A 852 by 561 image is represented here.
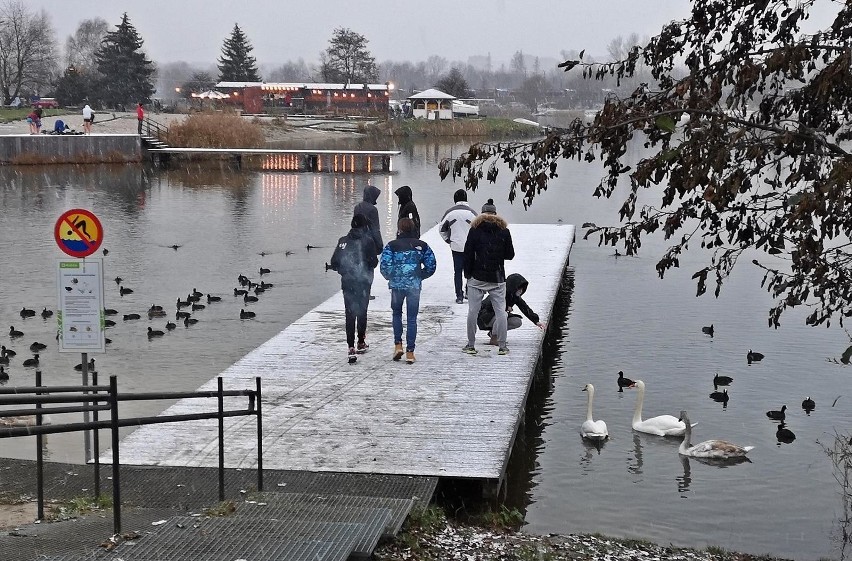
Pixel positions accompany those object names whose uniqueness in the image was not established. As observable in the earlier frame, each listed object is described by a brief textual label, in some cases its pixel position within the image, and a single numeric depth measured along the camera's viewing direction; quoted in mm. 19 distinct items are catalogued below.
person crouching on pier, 14617
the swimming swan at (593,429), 13086
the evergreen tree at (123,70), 95562
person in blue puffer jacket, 13094
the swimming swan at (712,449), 12531
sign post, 10258
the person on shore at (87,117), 59562
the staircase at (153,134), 58938
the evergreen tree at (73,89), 98000
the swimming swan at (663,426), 13219
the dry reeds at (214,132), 63031
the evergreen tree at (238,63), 121125
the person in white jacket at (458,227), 17062
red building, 109812
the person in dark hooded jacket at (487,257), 13328
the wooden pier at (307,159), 57125
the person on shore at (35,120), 57469
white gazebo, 109250
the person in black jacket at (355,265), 13102
